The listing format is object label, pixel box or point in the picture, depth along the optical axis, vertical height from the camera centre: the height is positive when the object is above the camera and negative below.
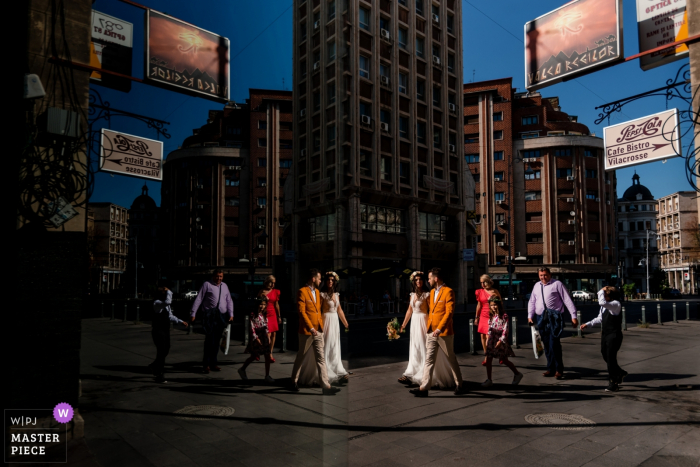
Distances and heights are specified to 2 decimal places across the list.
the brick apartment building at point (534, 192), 61.72 +9.15
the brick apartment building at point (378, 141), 32.31 +8.90
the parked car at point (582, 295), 51.22 -3.66
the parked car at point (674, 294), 60.97 -4.33
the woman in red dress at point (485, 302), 8.61 -0.73
